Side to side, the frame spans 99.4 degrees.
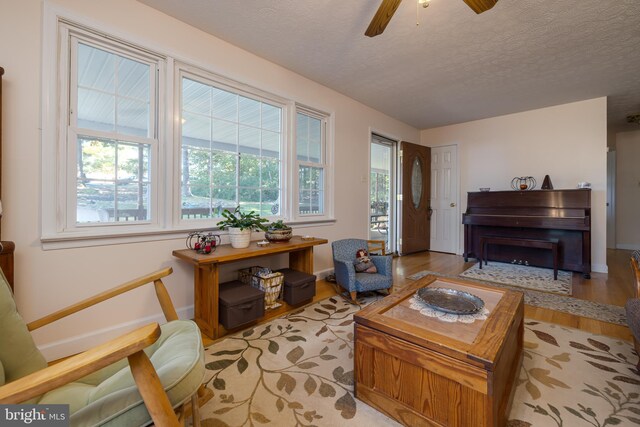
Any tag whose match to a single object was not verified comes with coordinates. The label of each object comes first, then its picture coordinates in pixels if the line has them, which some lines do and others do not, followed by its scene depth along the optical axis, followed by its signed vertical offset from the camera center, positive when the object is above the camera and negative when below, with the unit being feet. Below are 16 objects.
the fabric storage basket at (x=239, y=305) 7.04 -2.46
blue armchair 9.34 -2.05
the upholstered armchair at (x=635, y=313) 5.22 -1.98
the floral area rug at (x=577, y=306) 8.32 -3.10
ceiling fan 5.50 +4.38
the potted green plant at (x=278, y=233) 9.00 -0.65
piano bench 12.37 -1.40
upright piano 12.67 -0.46
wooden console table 6.98 -1.64
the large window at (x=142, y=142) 6.27 +2.03
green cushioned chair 2.39 -1.79
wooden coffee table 3.69 -2.30
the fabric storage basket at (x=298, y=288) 8.75 -2.44
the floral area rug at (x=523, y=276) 11.29 -2.92
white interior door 18.16 +0.96
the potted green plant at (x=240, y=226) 8.15 -0.40
